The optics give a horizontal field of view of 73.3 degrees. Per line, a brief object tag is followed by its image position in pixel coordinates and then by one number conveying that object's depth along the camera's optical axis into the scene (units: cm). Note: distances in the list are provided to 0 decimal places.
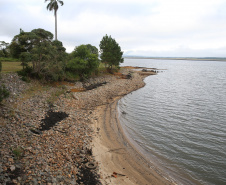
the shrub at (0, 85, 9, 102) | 1532
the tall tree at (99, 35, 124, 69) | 4888
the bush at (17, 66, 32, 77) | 2508
